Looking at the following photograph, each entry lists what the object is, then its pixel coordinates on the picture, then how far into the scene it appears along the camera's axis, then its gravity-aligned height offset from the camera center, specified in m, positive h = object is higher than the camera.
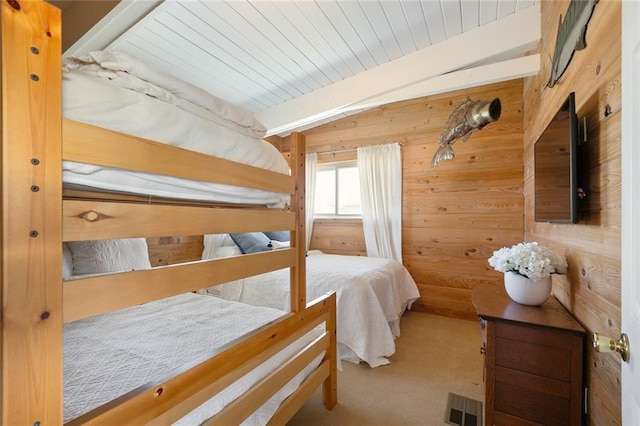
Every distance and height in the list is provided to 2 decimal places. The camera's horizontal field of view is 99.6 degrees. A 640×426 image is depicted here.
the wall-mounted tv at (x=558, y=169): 1.21 +0.23
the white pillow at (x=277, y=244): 2.98 -0.36
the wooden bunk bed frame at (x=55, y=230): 0.49 -0.04
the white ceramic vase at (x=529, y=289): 1.40 -0.41
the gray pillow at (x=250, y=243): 2.86 -0.32
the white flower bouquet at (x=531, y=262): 1.36 -0.26
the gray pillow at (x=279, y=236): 3.62 -0.32
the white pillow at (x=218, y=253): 2.83 -0.45
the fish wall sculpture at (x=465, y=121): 1.98 +0.72
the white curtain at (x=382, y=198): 3.46 +0.19
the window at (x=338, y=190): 4.03 +0.35
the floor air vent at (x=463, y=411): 1.56 -1.20
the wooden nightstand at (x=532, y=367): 1.16 -0.70
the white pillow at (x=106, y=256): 1.86 -0.31
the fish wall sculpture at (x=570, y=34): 1.25 +0.91
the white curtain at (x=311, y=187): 4.09 +0.39
